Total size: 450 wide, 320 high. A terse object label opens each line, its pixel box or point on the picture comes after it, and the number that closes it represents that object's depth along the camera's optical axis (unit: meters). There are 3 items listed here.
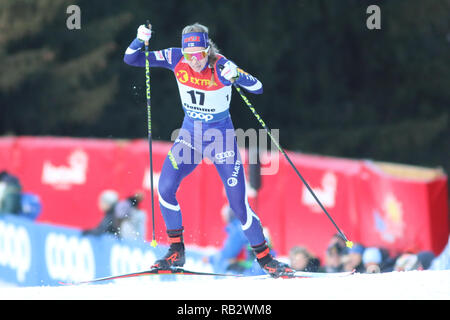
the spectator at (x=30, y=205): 30.12
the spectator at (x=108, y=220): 21.69
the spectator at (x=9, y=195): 28.87
